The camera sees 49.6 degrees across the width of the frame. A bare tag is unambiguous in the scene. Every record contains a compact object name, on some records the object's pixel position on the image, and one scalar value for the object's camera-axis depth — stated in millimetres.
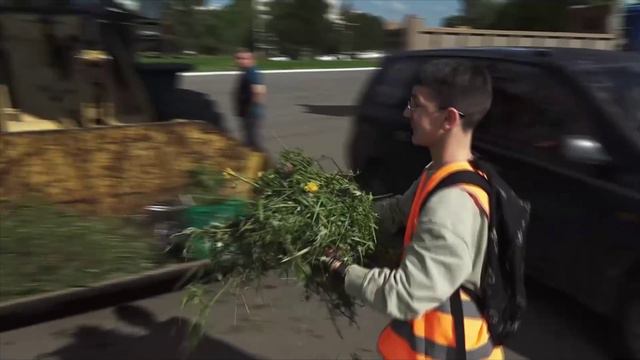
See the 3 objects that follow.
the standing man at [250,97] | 9364
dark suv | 3863
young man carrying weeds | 1724
